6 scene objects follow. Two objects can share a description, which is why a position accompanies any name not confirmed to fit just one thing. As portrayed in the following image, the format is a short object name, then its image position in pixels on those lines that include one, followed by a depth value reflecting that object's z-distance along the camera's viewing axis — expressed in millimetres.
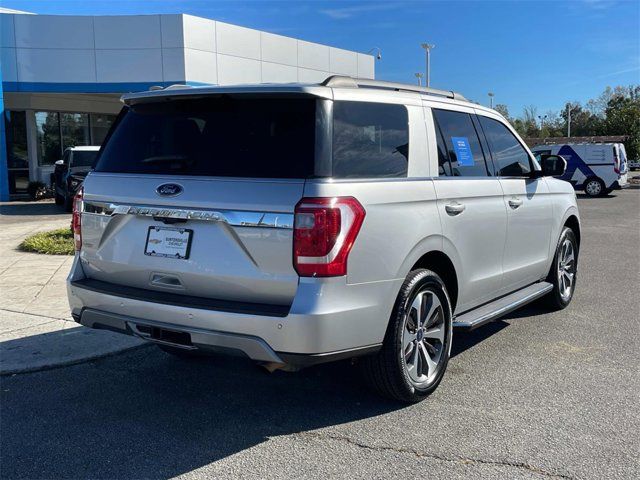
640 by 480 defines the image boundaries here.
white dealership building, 20953
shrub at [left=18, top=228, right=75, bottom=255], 10164
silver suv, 3268
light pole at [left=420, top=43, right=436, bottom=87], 39494
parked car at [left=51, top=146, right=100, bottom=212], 16406
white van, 24469
